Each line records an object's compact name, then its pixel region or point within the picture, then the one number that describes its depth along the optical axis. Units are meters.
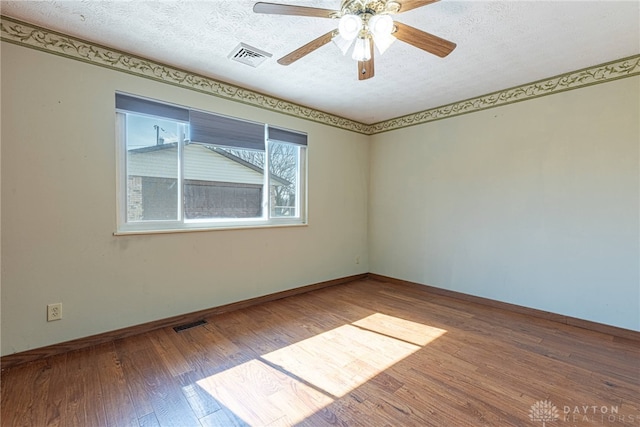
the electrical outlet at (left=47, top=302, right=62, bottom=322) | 2.09
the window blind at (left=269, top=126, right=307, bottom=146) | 3.37
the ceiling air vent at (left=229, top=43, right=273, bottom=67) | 2.27
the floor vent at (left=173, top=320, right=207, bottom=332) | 2.57
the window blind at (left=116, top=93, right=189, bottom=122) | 2.36
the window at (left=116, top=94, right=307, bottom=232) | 2.47
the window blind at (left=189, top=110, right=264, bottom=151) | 2.78
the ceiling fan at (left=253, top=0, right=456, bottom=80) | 1.45
